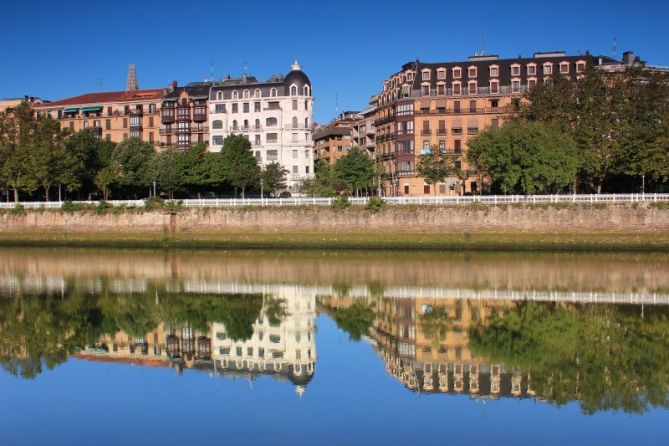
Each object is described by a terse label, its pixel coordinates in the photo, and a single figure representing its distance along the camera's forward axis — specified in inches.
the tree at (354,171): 3602.4
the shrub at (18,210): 3233.3
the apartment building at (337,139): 5032.0
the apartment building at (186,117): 4357.8
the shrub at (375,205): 2871.6
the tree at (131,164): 3710.6
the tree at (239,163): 3464.6
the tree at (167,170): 3555.6
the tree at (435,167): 3380.9
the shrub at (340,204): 2918.3
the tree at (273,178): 3609.7
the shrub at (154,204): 3093.0
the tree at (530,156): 2793.1
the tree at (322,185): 3346.2
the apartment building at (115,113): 4635.8
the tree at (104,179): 3484.3
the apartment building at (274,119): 4114.2
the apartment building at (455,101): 3695.9
